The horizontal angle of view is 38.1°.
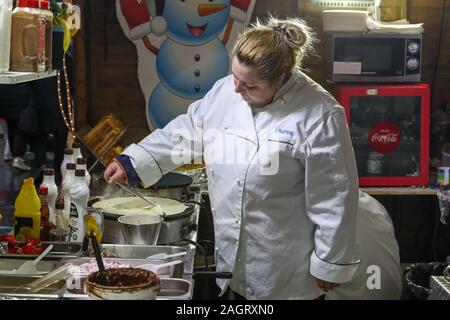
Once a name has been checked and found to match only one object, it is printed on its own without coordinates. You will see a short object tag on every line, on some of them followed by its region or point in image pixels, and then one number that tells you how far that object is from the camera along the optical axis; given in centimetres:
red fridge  410
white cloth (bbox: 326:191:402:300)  348
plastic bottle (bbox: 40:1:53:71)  218
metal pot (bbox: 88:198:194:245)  259
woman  229
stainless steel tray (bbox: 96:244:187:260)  241
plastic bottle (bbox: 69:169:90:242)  252
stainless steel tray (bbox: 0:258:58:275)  225
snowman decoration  420
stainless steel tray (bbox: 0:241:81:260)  230
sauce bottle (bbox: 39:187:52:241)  251
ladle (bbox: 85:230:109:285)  193
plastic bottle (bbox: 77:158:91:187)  268
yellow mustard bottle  241
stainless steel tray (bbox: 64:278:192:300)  197
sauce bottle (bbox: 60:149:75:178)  285
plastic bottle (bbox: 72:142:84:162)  291
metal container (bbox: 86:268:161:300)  180
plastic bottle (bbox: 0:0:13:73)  192
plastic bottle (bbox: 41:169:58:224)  259
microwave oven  402
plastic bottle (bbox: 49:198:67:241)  251
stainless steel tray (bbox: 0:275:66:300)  190
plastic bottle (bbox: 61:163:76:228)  257
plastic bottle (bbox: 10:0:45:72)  202
